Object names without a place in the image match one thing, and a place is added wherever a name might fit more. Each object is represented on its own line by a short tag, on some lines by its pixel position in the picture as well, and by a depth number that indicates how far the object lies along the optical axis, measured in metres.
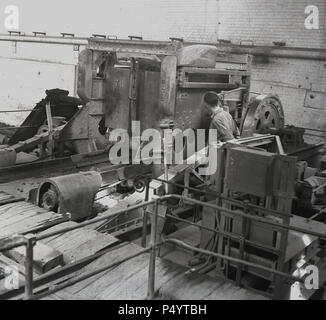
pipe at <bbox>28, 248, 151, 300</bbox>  4.00
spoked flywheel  7.22
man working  6.93
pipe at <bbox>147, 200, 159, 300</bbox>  4.52
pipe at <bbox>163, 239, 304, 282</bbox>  4.04
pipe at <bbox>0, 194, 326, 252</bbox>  3.48
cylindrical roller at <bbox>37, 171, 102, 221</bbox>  6.80
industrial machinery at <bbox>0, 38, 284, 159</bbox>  7.29
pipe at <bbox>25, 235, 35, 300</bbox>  3.53
